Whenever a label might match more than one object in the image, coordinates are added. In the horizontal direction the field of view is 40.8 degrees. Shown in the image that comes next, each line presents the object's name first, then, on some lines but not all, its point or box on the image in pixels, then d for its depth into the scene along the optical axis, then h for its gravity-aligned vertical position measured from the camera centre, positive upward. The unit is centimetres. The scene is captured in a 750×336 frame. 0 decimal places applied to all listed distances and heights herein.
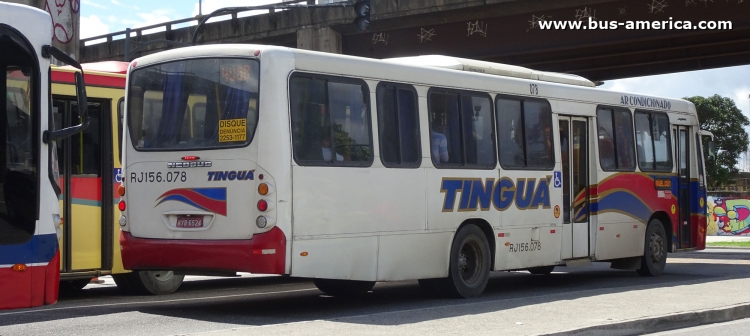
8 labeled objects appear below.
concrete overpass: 2542 +469
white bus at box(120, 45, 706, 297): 1090 +42
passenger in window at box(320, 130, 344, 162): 1136 +65
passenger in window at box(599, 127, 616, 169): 1638 +82
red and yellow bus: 1315 +39
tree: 7738 +573
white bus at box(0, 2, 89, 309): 760 +36
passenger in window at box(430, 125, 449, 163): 1298 +73
